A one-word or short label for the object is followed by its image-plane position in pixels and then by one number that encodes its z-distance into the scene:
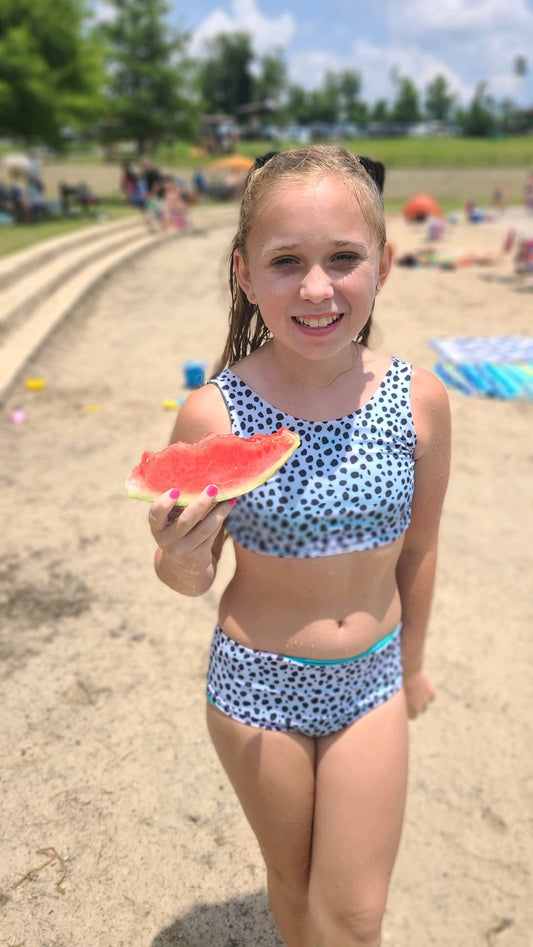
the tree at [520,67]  170.75
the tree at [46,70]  21.39
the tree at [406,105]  154.25
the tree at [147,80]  34.44
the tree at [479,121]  121.06
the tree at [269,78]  133.62
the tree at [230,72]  128.88
